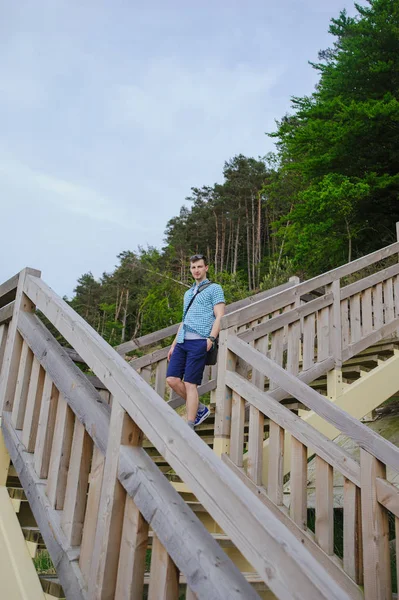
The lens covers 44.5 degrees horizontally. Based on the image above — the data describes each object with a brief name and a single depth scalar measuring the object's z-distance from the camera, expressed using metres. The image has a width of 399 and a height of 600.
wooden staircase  1.34
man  4.07
